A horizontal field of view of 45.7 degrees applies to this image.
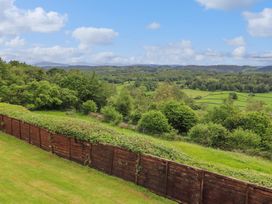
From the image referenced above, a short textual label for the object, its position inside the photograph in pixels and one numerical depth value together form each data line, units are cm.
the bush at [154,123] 4647
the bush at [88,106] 6212
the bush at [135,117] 5744
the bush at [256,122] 4391
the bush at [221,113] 4972
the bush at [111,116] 5438
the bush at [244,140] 3903
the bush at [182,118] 5038
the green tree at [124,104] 6382
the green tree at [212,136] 4119
